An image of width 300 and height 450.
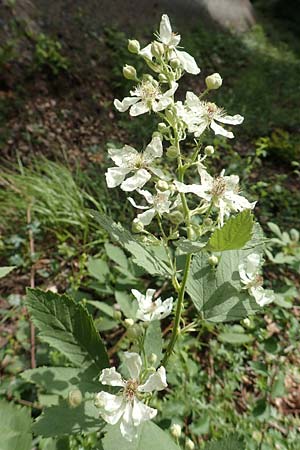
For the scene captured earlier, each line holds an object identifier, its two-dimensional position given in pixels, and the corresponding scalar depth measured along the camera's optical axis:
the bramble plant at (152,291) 0.15
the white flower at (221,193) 0.17
